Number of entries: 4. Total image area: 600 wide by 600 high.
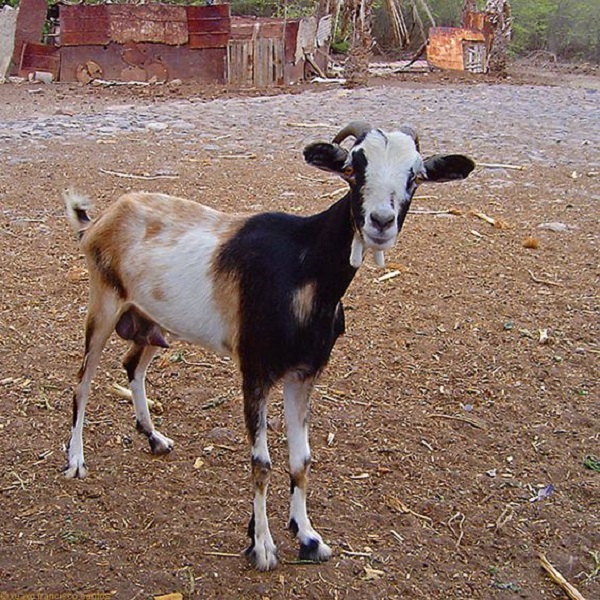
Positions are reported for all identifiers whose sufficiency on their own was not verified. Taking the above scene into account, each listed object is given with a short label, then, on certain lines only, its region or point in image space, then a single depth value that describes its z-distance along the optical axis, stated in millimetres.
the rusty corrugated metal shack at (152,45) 16016
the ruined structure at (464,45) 20953
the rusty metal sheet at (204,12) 16031
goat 3010
